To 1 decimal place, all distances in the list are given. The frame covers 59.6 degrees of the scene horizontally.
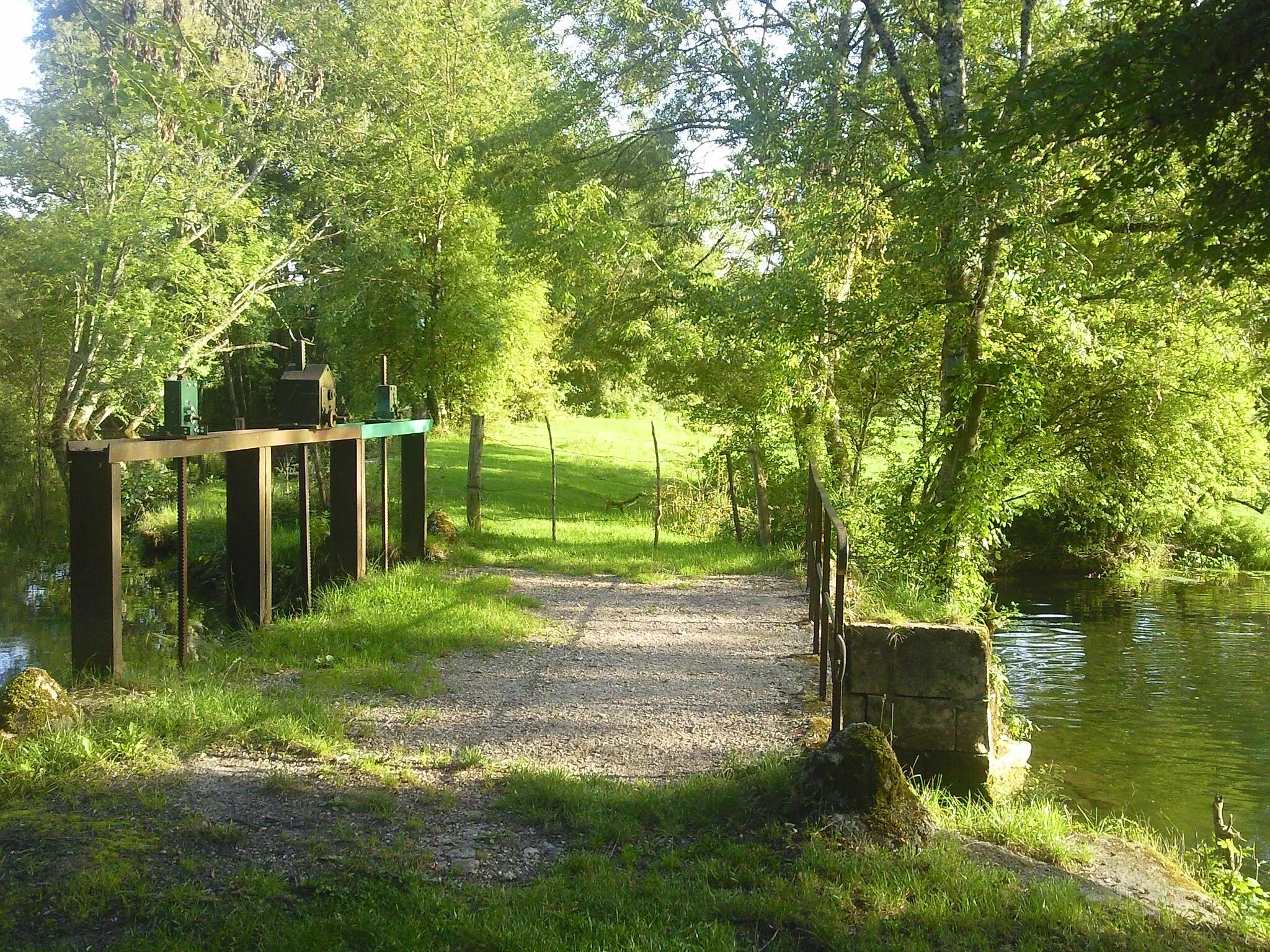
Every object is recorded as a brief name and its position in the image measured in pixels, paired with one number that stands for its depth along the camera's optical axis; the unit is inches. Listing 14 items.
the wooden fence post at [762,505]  679.1
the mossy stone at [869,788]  181.6
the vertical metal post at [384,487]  471.2
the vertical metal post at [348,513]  461.1
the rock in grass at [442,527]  614.5
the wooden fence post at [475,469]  680.4
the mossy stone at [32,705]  214.1
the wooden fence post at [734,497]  722.8
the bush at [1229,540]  860.0
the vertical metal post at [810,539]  382.8
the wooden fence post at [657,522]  658.2
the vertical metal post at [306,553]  399.2
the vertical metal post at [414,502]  538.6
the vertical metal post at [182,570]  292.8
